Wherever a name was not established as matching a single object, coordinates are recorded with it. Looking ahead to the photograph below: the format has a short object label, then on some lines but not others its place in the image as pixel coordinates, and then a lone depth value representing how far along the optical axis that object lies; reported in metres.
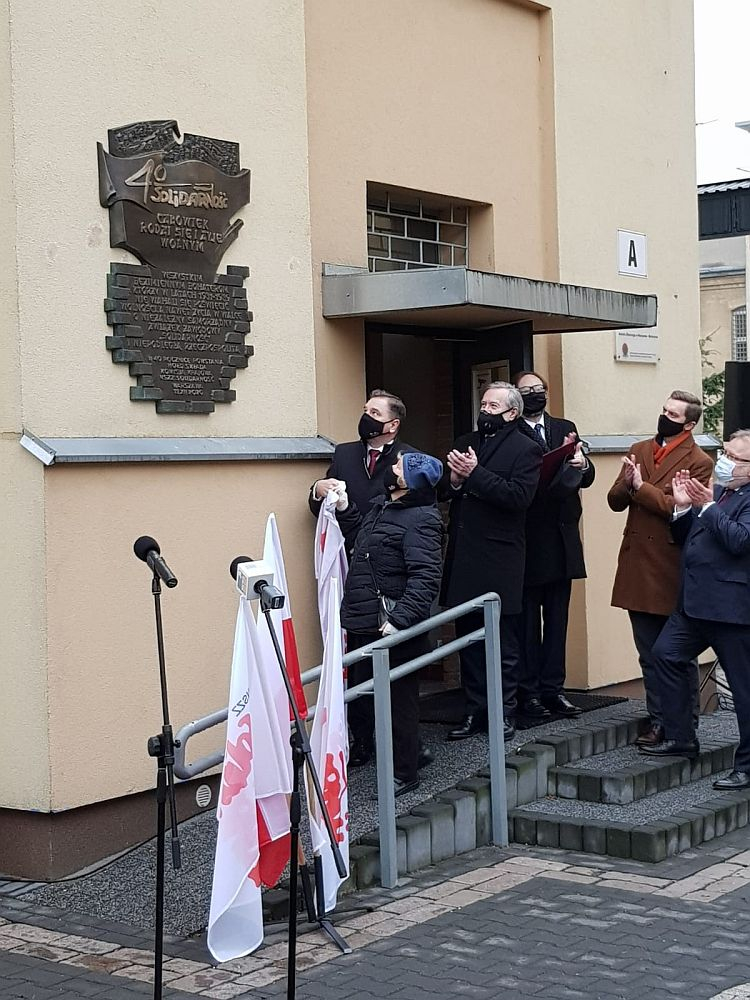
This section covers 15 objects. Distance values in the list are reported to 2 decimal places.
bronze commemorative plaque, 6.79
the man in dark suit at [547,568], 8.25
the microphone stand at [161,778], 4.72
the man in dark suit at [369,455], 7.45
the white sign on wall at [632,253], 10.38
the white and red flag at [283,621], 5.52
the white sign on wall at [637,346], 10.32
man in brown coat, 8.03
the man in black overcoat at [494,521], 7.61
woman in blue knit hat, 6.92
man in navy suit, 7.48
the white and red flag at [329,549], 7.41
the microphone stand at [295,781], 4.54
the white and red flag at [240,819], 5.39
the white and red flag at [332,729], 5.96
